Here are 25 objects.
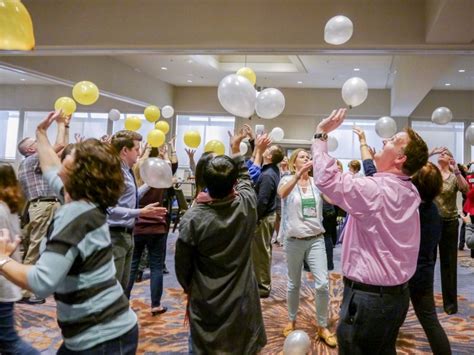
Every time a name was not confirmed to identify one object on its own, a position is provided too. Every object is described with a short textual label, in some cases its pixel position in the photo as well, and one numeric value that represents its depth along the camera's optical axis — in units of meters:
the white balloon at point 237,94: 2.98
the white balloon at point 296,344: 2.05
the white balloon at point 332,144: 7.08
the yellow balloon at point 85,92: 4.64
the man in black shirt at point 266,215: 3.36
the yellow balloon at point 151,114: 6.35
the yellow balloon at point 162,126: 5.74
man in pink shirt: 1.45
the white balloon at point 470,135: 5.17
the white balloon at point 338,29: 3.51
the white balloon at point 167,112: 8.17
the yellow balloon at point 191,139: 4.59
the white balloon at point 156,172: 2.63
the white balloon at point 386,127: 5.16
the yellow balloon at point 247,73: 4.43
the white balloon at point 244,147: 5.94
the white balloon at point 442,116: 6.23
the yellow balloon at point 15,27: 1.80
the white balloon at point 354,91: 4.12
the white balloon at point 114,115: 8.51
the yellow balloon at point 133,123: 5.48
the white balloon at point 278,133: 7.95
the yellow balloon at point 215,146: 3.44
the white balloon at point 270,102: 3.51
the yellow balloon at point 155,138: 4.18
